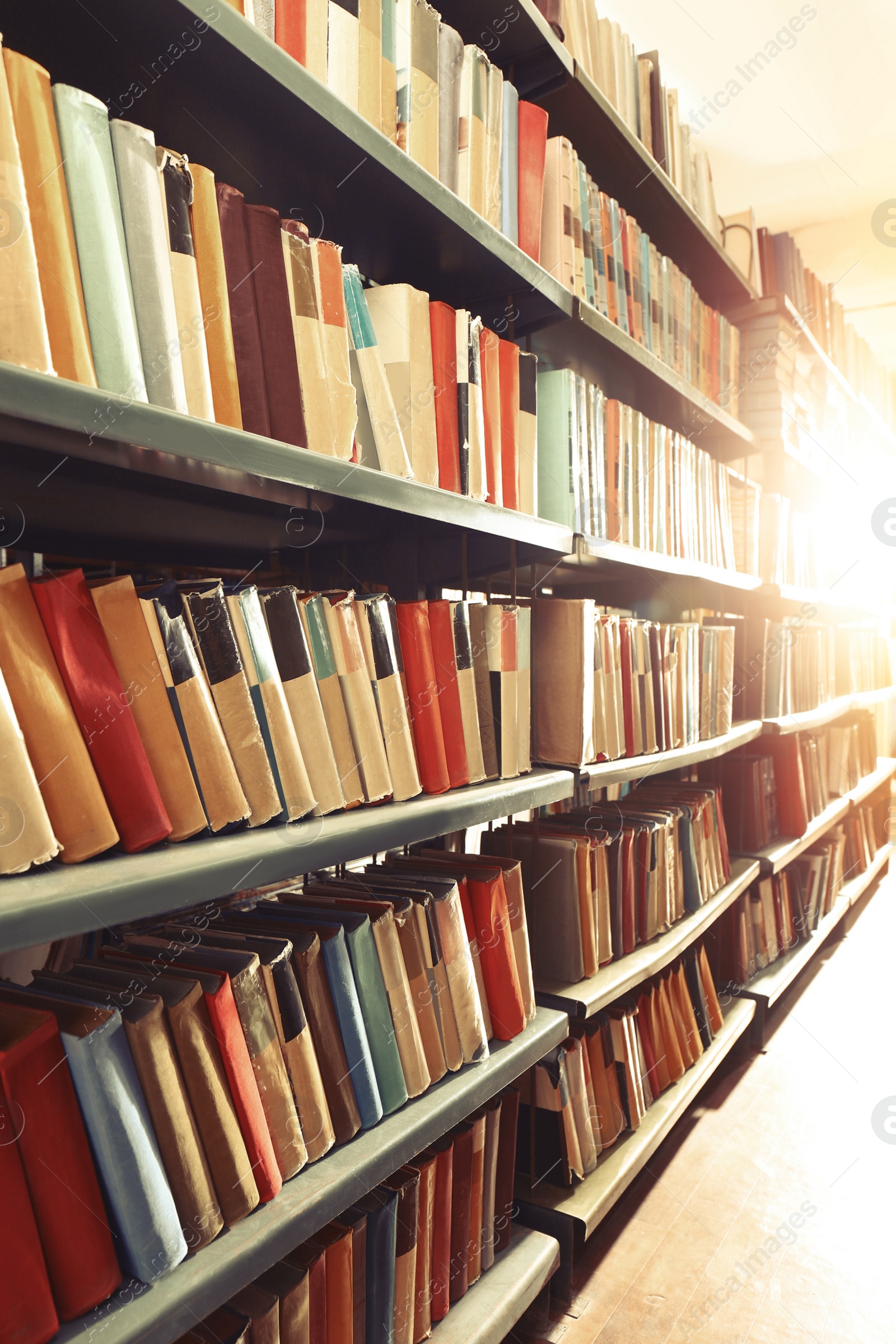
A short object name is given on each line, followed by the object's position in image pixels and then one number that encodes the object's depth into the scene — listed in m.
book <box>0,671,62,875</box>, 0.59
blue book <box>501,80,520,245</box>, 1.26
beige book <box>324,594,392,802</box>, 0.91
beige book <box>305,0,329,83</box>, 0.89
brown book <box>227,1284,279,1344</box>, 0.79
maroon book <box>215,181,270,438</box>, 0.80
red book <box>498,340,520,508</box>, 1.25
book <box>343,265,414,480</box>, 0.96
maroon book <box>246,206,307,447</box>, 0.82
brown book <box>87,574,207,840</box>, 0.70
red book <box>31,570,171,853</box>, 0.66
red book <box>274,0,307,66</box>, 0.87
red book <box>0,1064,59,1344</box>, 0.57
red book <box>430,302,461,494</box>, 1.09
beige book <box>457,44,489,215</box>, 1.14
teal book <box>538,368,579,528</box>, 1.39
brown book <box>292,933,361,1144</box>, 0.87
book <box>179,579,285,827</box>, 0.76
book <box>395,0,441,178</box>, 1.03
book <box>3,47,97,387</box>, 0.61
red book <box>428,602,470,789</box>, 1.09
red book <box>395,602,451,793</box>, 1.04
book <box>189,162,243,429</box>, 0.76
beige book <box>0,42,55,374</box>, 0.58
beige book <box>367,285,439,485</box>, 1.02
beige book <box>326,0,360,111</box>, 0.93
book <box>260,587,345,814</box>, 0.84
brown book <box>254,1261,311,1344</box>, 0.82
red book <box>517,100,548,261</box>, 1.30
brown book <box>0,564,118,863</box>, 0.63
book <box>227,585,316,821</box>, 0.79
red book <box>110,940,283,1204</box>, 0.74
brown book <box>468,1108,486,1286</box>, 1.16
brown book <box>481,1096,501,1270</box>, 1.21
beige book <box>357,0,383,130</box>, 0.96
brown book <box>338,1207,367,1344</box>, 0.93
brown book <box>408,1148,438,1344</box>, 1.03
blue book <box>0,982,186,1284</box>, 0.64
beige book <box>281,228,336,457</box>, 0.85
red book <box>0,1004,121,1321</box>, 0.60
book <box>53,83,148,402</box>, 0.64
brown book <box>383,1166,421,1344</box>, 0.99
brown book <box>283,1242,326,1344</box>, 0.86
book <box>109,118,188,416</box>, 0.68
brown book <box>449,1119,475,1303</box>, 1.13
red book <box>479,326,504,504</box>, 1.20
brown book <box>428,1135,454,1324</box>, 1.07
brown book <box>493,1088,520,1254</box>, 1.24
